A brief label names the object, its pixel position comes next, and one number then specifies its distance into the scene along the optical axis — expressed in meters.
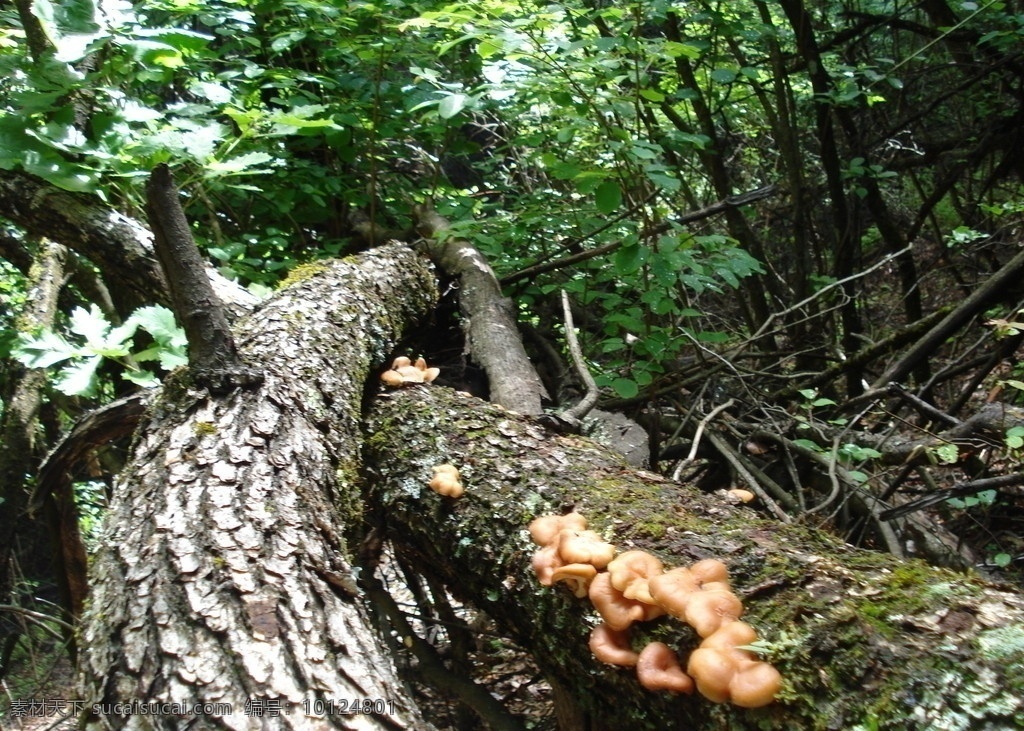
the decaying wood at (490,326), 1.18
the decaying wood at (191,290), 0.79
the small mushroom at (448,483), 0.88
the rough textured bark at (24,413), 1.34
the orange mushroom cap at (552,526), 0.77
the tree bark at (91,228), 1.18
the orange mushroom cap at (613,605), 0.68
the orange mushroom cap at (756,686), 0.60
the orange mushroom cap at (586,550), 0.72
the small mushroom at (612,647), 0.68
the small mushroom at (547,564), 0.73
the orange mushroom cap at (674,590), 0.65
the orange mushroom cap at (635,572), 0.67
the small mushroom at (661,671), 0.64
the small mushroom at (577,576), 0.71
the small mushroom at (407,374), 1.11
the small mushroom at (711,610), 0.63
